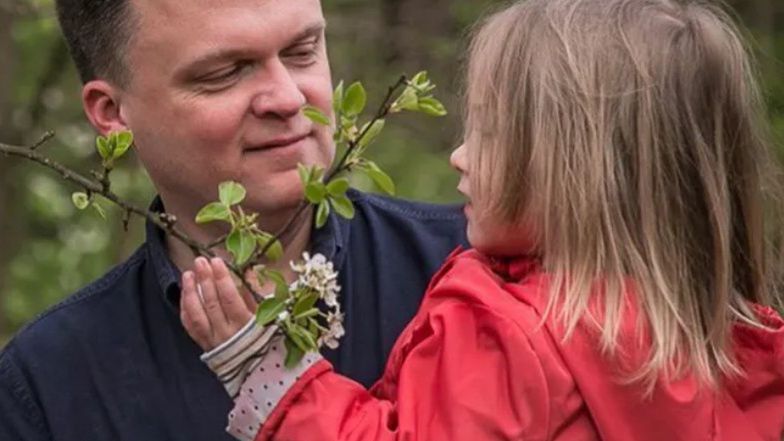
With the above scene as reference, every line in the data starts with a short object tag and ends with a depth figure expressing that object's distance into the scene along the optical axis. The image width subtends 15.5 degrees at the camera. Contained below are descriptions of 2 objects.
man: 4.57
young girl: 3.91
